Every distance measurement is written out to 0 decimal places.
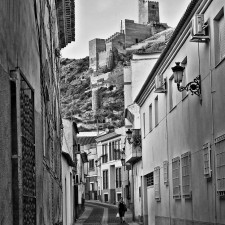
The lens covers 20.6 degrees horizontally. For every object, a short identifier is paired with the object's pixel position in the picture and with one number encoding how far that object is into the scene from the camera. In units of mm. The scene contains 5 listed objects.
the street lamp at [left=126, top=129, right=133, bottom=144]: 31081
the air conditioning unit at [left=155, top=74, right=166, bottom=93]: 20766
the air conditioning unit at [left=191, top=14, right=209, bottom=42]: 13531
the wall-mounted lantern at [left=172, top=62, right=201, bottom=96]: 14750
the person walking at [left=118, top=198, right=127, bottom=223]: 33188
